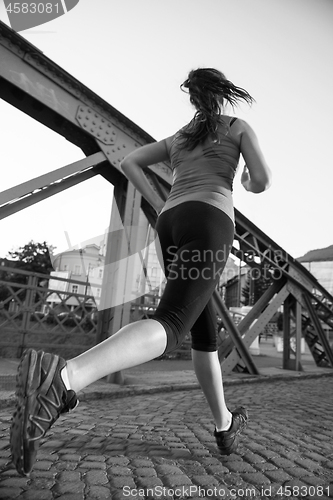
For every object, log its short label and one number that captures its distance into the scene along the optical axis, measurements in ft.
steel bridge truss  11.71
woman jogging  4.14
